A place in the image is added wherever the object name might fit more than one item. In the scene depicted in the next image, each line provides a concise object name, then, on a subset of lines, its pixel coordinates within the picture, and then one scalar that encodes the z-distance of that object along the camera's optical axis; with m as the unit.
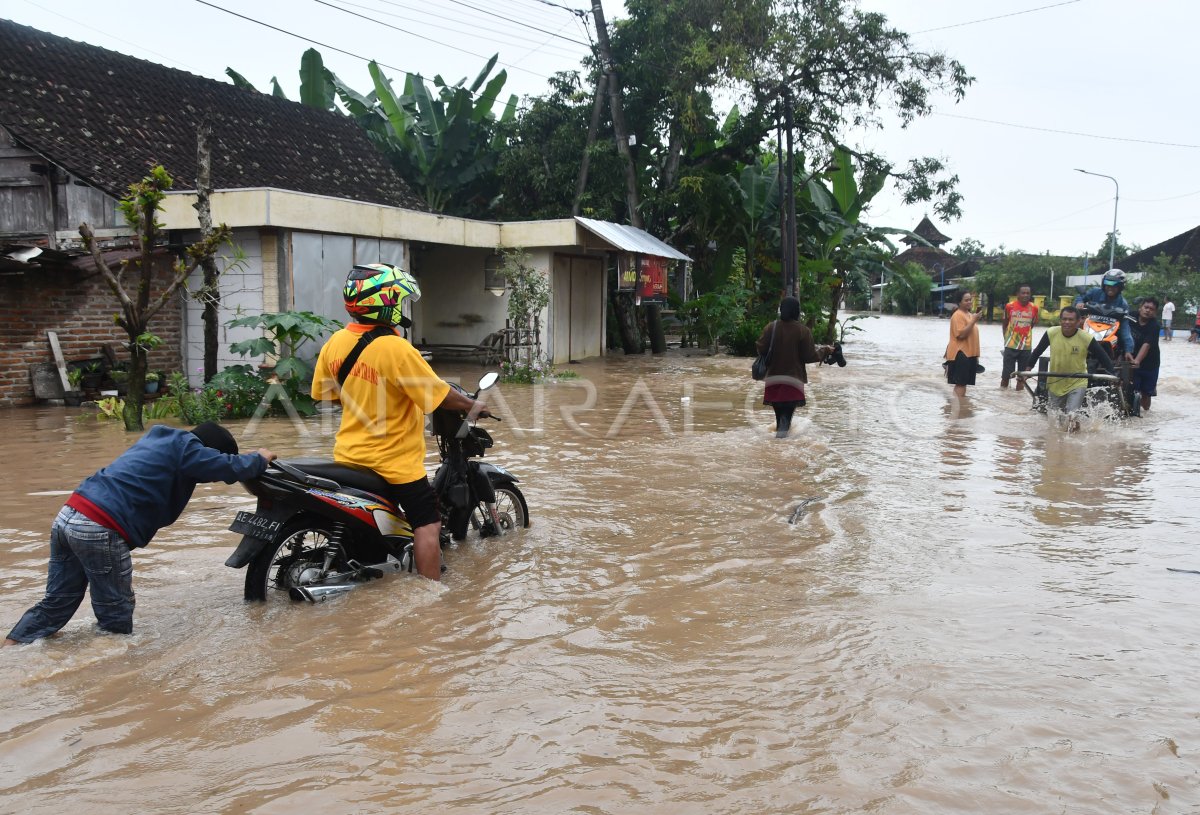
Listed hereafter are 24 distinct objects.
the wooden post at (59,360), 12.90
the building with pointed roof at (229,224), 13.03
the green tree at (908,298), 49.62
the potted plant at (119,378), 13.21
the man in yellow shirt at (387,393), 4.74
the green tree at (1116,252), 49.19
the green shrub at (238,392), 11.65
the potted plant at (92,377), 13.14
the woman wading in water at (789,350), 9.84
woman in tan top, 12.91
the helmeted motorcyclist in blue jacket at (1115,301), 12.58
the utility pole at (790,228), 21.91
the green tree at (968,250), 64.44
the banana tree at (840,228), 23.17
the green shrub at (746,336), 23.17
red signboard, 20.92
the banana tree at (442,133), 23.58
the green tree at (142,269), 9.82
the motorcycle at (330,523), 4.62
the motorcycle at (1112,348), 12.22
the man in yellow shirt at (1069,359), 11.04
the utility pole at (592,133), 22.94
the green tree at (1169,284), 35.06
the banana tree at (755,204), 23.25
